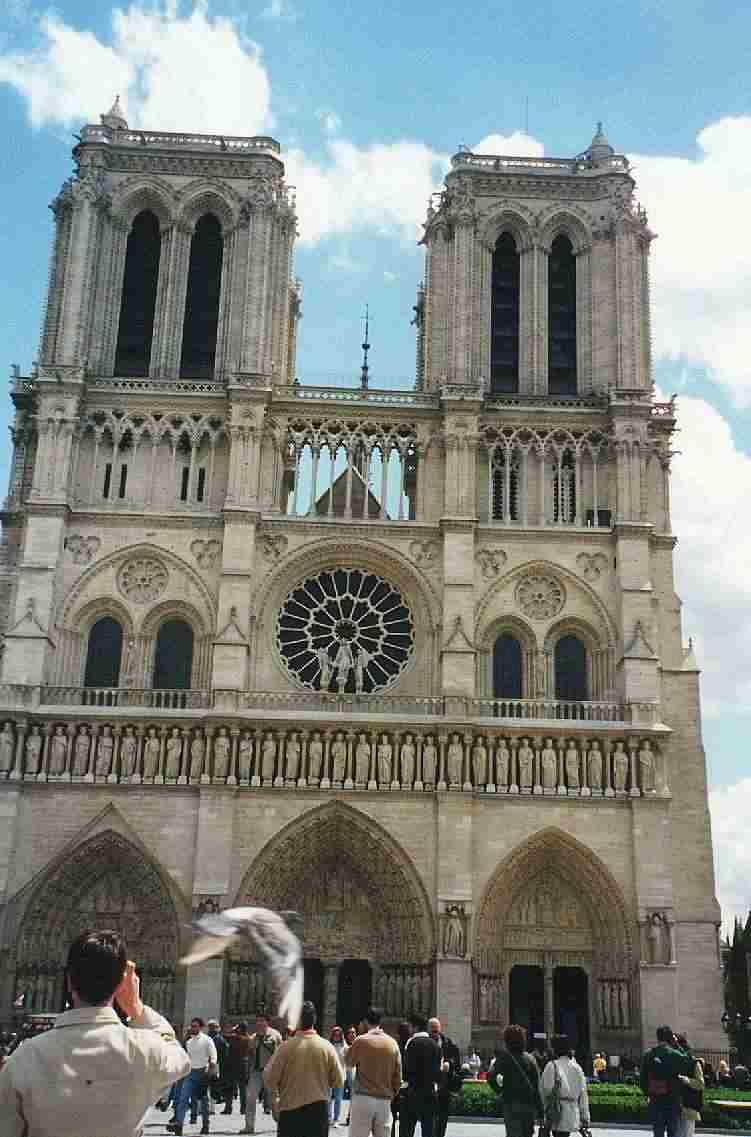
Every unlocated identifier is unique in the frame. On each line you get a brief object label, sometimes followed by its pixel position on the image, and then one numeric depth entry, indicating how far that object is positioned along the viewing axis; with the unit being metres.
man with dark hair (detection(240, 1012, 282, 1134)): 16.06
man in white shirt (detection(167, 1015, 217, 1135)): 15.82
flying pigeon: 4.95
